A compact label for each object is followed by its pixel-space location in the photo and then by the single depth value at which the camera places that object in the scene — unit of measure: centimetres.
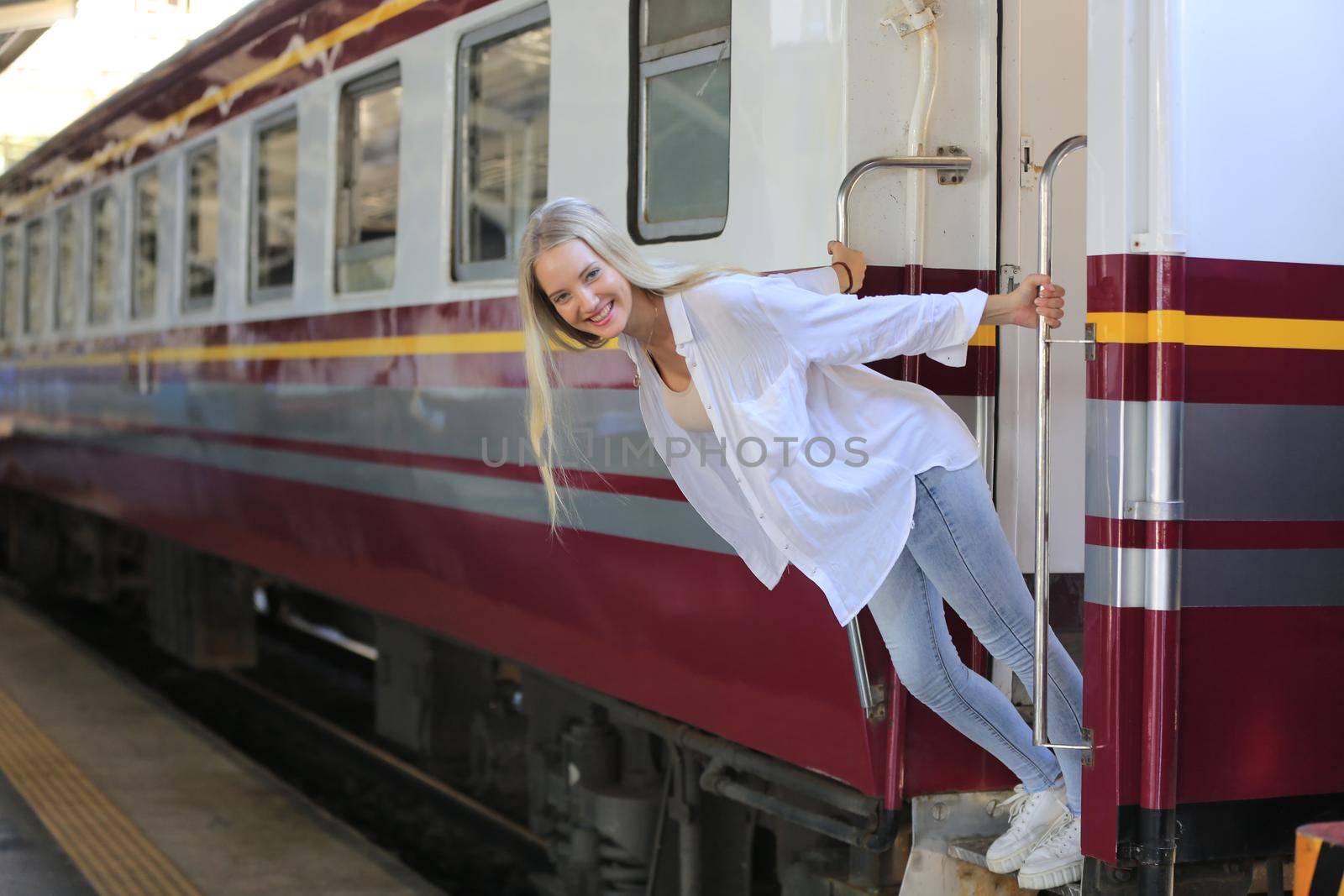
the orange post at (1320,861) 229
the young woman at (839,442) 300
